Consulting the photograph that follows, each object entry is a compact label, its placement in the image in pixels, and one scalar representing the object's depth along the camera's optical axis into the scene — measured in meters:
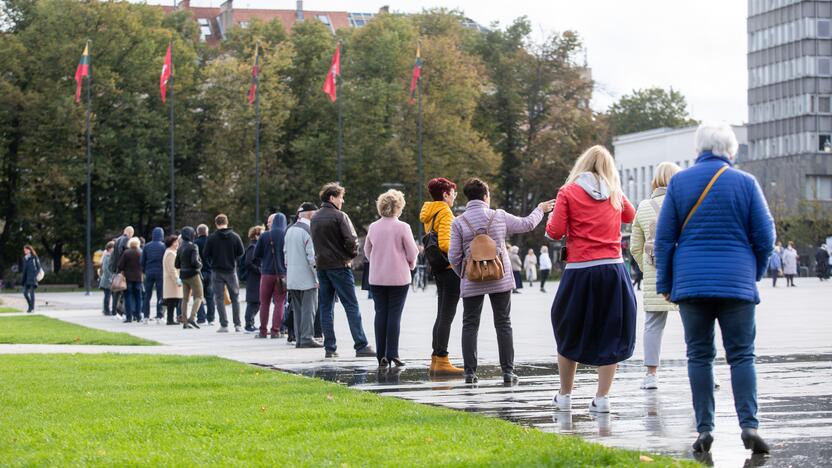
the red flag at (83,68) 61.00
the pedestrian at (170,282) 27.62
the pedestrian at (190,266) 26.39
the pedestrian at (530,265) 65.44
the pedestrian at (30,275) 36.44
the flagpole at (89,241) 62.61
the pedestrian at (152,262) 29.19
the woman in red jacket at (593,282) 10.83
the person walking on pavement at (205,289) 27.27
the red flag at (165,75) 63.72
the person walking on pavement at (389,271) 15.84
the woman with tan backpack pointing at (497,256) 13.52
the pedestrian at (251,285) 23.62
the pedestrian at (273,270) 22.04
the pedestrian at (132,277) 30.30
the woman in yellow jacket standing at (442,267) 14.70
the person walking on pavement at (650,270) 13.02
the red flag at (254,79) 66.81
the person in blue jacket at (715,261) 8.63
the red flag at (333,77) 65.19
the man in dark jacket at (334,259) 17.66
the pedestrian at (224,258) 24.98
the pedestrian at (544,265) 53.48
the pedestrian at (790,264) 59.28
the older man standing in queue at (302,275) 19.27
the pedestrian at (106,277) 33.70
